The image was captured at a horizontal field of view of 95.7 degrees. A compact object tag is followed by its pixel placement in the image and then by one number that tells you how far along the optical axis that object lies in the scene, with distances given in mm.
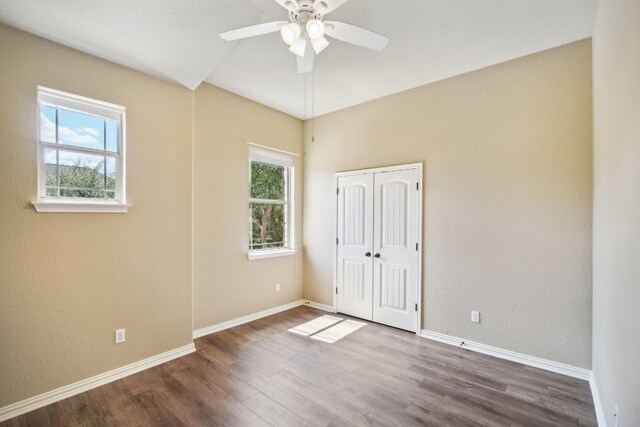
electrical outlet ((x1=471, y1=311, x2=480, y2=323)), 3127
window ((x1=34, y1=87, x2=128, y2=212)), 2291
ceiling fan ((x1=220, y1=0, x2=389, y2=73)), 1757
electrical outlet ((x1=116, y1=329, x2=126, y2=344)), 2588
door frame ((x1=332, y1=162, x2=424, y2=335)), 3529
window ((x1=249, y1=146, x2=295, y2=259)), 4196
